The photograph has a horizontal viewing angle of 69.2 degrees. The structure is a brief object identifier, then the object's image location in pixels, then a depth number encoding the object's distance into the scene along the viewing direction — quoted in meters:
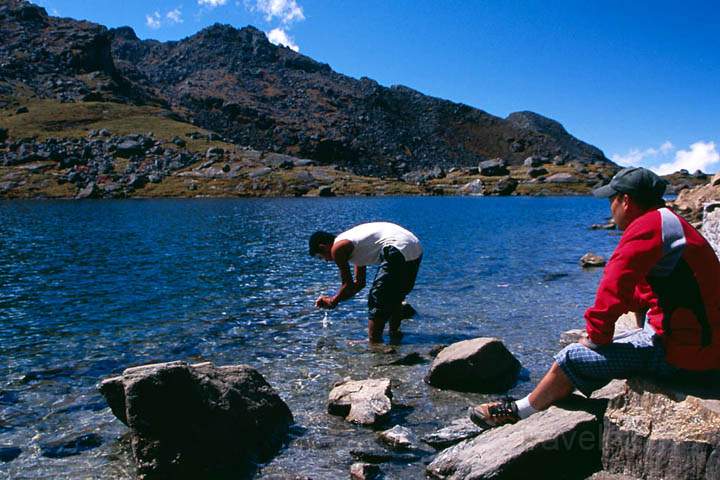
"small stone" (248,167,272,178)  150.88
